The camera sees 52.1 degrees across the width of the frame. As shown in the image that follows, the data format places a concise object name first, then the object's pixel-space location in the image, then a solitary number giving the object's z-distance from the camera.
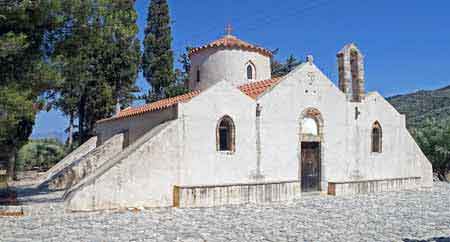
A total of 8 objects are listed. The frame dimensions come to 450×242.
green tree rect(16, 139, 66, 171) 34.72
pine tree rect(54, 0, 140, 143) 14.05
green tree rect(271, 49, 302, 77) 46.03
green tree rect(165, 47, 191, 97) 33.84
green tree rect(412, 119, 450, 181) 26.95
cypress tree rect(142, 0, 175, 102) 34.09
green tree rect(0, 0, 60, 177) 12.35
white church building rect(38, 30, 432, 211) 15.07
